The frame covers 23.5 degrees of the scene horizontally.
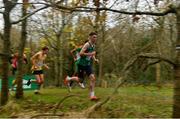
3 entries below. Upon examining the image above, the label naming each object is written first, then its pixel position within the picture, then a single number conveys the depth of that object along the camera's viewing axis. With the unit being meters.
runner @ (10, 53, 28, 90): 19.98
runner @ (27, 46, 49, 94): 16.89
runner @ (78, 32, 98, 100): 13.50
